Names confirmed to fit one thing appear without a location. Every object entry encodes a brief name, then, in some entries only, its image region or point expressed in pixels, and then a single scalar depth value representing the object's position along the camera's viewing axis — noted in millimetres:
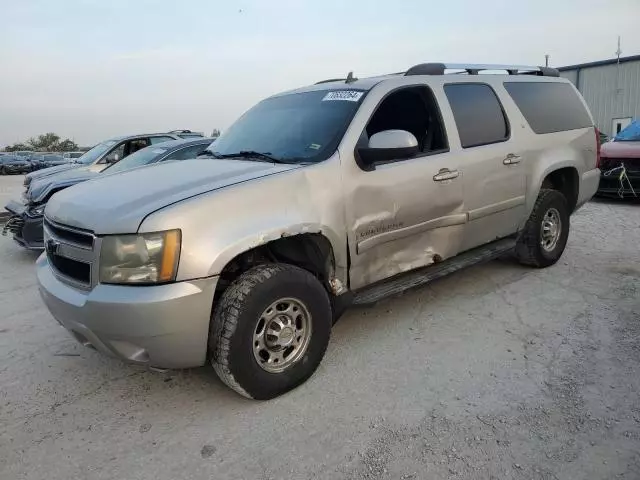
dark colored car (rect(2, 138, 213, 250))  6598
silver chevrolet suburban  2660
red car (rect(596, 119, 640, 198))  9336
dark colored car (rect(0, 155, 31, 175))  35469
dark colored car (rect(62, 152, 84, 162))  35094
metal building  29859
